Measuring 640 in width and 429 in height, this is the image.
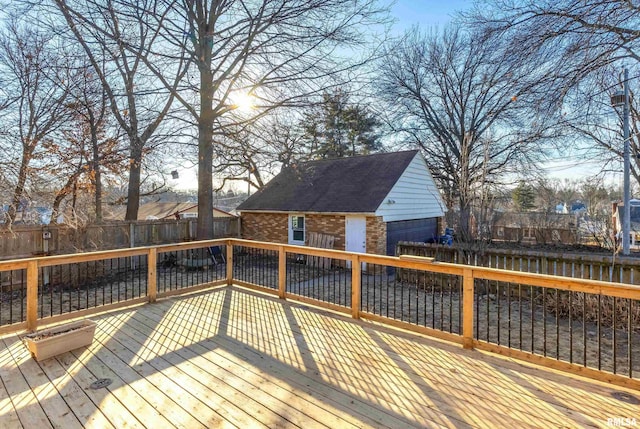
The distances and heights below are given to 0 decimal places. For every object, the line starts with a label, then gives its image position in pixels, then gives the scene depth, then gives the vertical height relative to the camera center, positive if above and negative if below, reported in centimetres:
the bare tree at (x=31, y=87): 828 +323
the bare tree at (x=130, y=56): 763 +399
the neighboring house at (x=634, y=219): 1570 -42
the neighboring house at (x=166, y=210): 2428 +12
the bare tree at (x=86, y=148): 918 +184
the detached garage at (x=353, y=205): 1080 +25
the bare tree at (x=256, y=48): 821 +426
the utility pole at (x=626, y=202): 848 +26
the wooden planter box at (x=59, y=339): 329 -129
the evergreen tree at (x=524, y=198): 1823 +96
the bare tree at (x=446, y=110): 1541 +509
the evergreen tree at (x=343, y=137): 1980 +454
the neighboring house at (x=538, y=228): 1362 -73
